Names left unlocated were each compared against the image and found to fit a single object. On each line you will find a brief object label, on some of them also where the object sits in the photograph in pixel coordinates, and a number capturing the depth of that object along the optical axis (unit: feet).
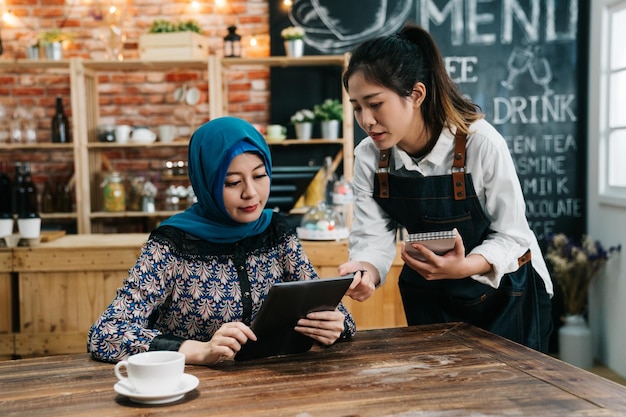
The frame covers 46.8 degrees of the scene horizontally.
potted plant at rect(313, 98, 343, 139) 15.52
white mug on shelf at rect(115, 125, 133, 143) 15.65
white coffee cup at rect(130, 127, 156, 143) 15.74
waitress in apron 6.64
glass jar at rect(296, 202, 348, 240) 13.07
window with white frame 15.08
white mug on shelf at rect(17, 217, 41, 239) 13.02
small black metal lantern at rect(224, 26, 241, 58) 15.49
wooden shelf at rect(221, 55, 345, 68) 15.38
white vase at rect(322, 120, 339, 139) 15.48
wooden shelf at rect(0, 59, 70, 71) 15.34
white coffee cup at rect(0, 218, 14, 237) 13.11
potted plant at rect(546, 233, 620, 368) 15.03
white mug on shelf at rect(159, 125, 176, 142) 15.85
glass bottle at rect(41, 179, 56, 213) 16.20
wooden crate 15.20
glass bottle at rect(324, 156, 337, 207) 15.56
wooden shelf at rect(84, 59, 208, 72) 15.34
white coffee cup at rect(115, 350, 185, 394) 4.50
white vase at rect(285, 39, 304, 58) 15.49
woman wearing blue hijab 6.18
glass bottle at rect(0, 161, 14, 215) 15.73
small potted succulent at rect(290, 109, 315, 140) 15.70
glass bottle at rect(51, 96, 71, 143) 15.97
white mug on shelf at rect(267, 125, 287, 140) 15.67
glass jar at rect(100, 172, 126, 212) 15.67
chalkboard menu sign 16.30
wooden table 4.41
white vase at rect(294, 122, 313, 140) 15.69
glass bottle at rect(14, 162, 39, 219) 15.43
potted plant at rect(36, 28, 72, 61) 15.39
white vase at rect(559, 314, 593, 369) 15.16
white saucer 4.47
